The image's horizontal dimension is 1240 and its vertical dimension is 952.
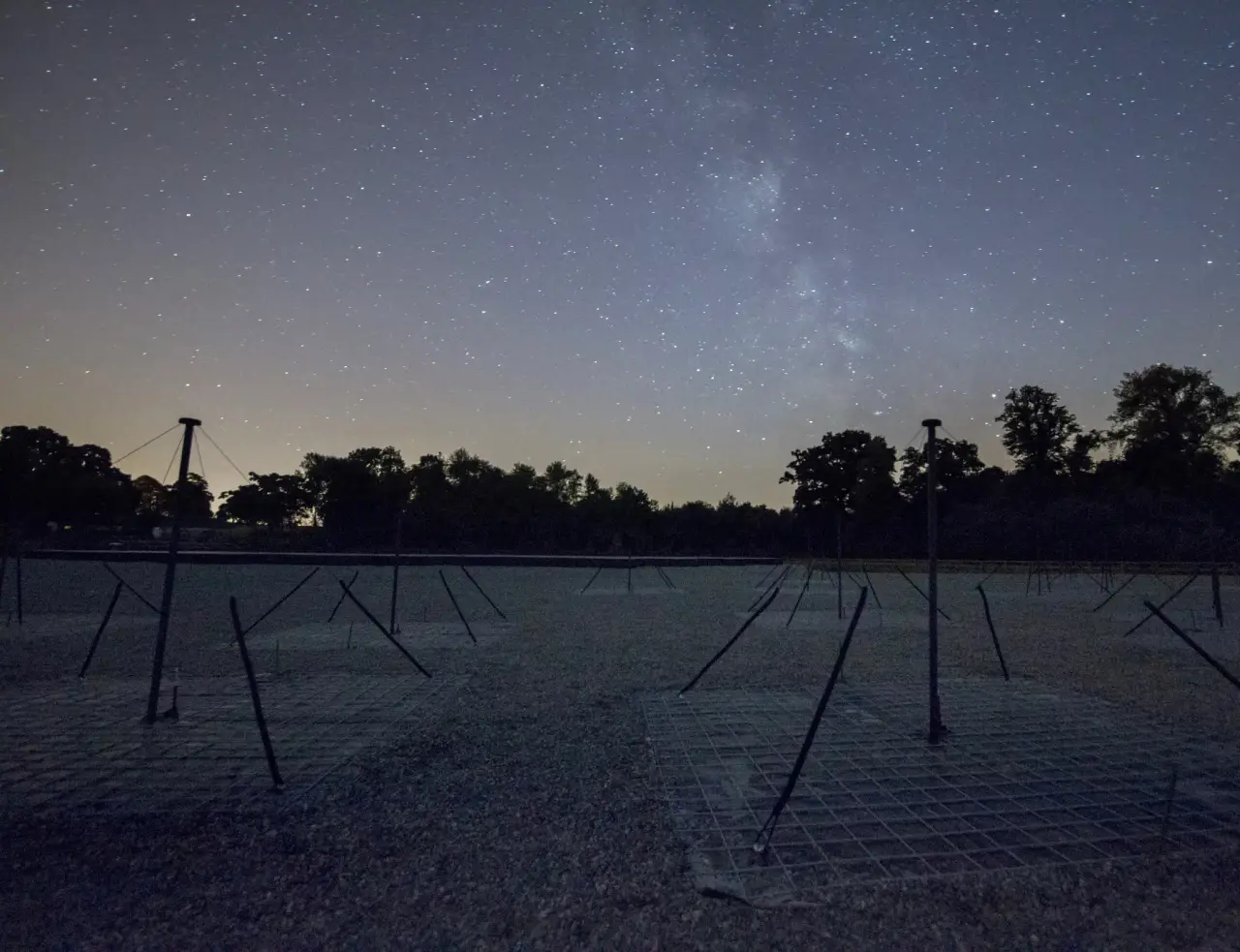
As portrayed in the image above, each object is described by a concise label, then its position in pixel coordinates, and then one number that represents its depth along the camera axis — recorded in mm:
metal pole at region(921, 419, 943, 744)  6887
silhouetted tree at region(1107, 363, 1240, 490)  63469
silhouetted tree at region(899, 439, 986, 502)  66500
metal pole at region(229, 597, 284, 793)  5766
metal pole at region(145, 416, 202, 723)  7180
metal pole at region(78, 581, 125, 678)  9773
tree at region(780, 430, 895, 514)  74000
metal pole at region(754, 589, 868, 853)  4668
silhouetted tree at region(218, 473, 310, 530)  69562
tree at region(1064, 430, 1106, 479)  70312
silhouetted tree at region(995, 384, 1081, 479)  72562
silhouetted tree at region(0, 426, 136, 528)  62906
